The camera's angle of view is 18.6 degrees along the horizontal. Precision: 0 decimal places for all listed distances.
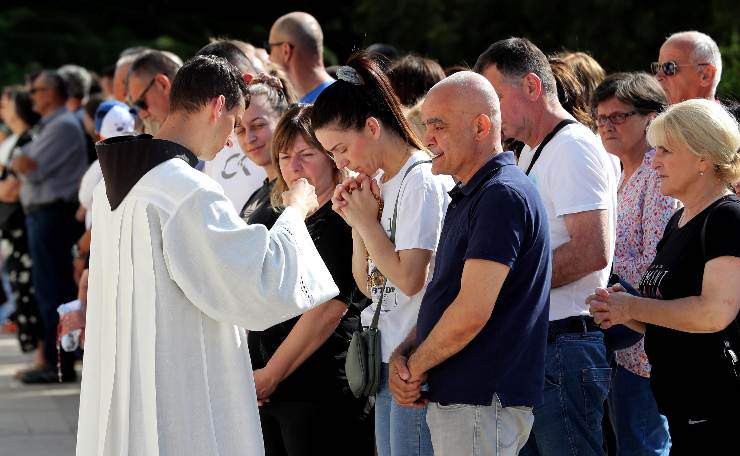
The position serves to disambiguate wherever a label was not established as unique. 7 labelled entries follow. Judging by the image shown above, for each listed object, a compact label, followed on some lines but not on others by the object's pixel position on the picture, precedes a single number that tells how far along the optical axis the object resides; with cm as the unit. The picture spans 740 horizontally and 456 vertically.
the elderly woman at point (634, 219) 949
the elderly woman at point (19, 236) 1941
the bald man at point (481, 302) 678
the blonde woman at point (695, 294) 727
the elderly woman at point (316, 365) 861
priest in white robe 677
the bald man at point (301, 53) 1342
